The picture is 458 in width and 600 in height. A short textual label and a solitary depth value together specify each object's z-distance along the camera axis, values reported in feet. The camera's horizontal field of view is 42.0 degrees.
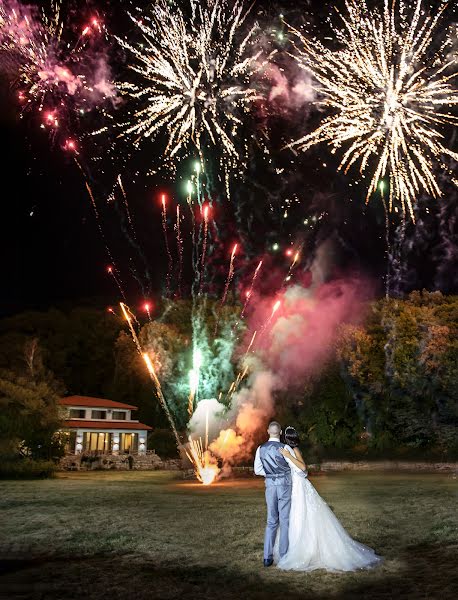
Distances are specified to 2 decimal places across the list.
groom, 25.02
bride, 24.16
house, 146.92
